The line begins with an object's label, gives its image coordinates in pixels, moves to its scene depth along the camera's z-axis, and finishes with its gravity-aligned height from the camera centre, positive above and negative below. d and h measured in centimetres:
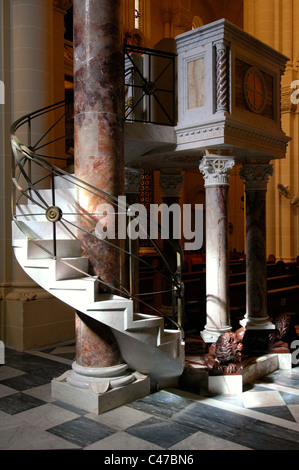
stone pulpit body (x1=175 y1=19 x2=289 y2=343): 551 +146
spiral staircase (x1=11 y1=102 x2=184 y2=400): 437 -44
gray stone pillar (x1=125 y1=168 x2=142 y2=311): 688 +69
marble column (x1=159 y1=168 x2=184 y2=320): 753 +69
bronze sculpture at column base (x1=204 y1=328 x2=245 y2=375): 515 -133
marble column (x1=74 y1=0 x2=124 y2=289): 467 +124
